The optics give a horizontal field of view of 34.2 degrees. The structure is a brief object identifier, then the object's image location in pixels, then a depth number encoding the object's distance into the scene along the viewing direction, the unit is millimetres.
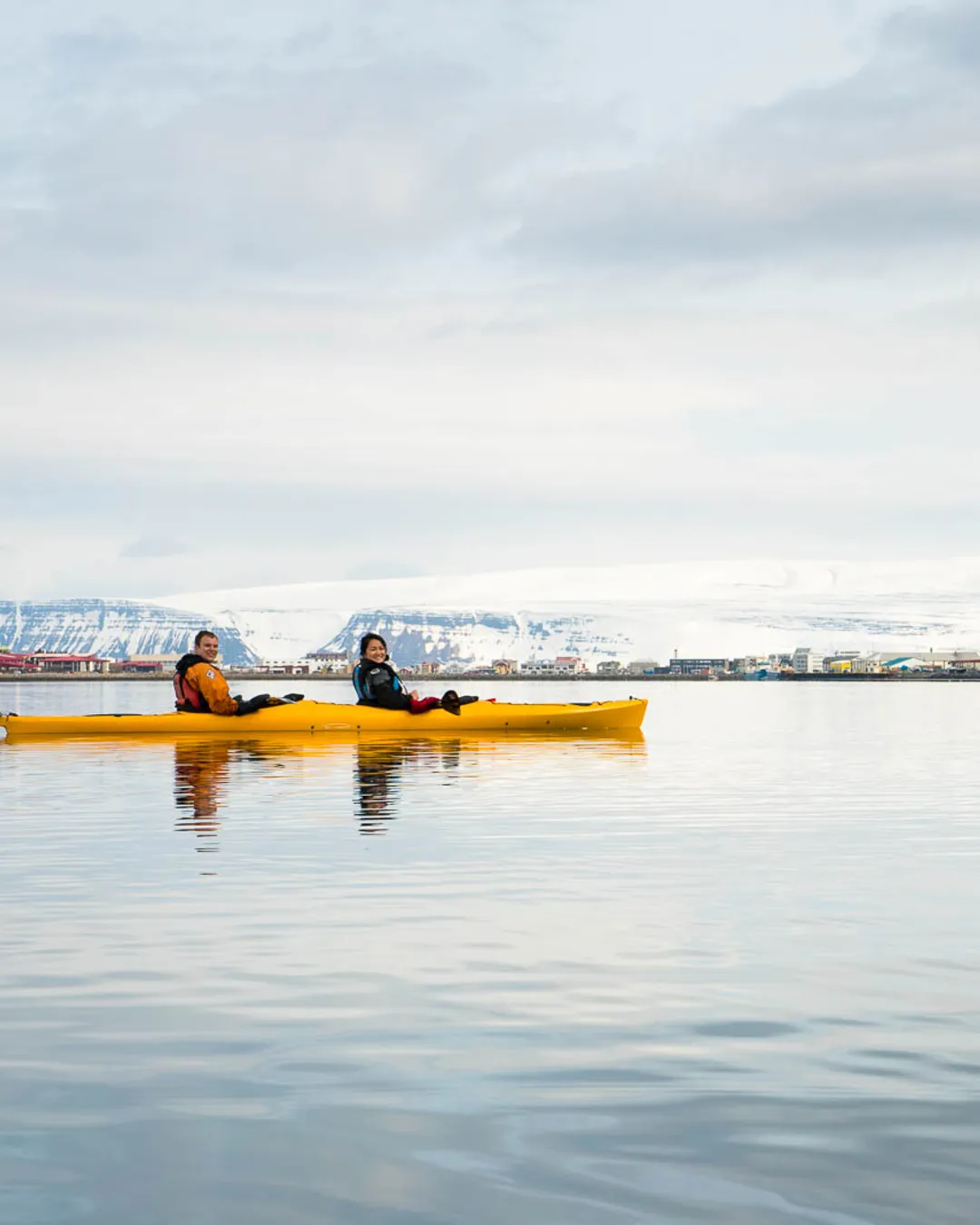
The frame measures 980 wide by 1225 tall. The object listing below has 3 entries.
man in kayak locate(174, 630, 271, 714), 28969
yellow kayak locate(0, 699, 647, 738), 30797
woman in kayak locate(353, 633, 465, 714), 30156
